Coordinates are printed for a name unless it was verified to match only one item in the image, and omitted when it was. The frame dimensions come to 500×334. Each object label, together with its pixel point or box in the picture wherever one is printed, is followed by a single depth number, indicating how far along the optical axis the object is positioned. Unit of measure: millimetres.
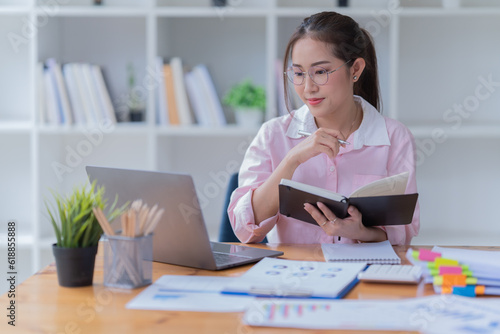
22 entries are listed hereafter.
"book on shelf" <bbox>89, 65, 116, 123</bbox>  3855
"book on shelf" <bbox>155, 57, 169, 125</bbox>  3797
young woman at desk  2774
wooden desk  1969
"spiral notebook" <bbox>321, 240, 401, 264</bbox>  2396
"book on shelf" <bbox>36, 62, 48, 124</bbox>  3807
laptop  2279
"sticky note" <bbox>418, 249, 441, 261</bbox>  2275
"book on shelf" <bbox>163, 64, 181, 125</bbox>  3799
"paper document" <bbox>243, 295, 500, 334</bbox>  1934
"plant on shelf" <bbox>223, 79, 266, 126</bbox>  3789
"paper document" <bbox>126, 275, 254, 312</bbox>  2059
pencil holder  2171
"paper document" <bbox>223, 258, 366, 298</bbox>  2107
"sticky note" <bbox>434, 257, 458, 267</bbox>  2208
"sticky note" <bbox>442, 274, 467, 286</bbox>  2137
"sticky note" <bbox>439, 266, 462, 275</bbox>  2167
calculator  2203
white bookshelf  3807
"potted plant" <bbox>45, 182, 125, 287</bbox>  2193
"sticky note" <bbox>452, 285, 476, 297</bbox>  2109
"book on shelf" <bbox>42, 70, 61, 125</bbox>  3821
